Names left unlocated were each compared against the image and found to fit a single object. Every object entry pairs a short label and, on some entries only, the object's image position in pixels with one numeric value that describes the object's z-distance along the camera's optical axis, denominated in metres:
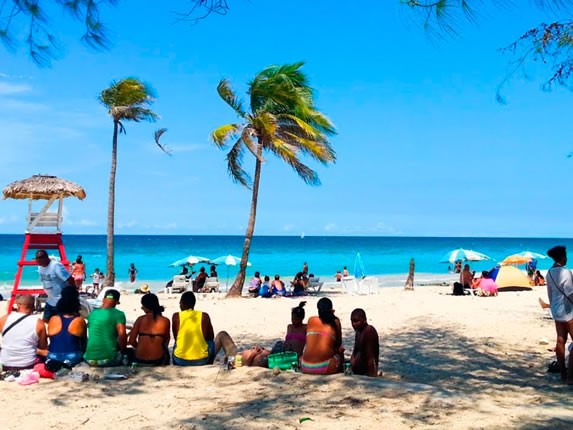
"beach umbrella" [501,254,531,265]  23.02
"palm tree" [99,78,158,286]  17.41
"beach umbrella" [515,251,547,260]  23.73
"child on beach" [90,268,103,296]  22.23
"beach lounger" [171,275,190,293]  20.53
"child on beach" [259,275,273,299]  17.98
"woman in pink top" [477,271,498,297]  17.50
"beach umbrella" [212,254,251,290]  23.38
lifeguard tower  11.94
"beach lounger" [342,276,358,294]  20.86
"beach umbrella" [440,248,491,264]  25.19
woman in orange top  5.68
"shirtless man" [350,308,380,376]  5.83
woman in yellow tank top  6.13
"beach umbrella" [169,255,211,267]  24.13
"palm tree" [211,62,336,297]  16.59
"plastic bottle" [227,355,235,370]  5.89
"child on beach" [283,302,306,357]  6.21
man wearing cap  5.95
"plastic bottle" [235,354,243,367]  5.99
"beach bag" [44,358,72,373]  5.77
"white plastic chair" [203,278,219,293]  20.22
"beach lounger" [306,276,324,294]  20.03
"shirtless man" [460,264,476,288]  19.08
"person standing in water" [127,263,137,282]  27.43
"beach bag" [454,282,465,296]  18.33
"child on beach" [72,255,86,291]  18.39
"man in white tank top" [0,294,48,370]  5.80
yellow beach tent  19.36
